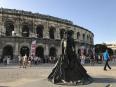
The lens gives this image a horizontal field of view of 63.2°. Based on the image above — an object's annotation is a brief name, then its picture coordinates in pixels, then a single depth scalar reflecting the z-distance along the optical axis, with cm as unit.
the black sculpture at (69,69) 414
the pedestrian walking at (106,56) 698
